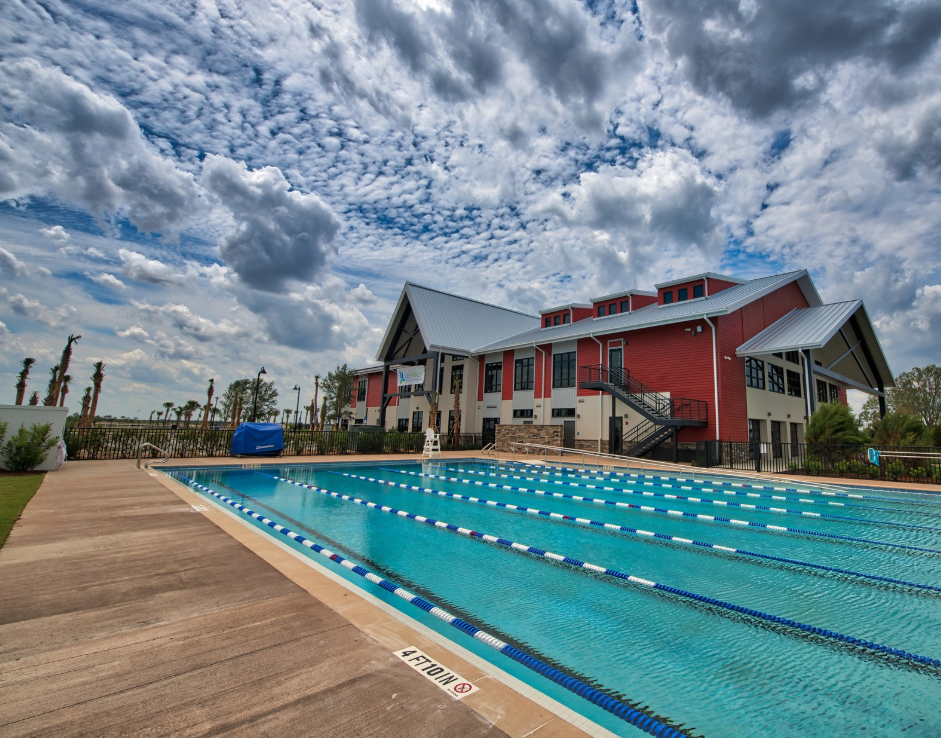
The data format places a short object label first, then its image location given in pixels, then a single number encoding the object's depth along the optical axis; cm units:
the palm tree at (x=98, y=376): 4541
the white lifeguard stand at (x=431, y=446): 2433
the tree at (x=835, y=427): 1734
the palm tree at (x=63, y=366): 3806
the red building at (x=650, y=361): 2159
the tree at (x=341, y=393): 4647
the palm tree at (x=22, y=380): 3966
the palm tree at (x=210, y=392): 5820
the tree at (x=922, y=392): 4544
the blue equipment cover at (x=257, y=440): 1994
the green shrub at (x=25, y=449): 1212
